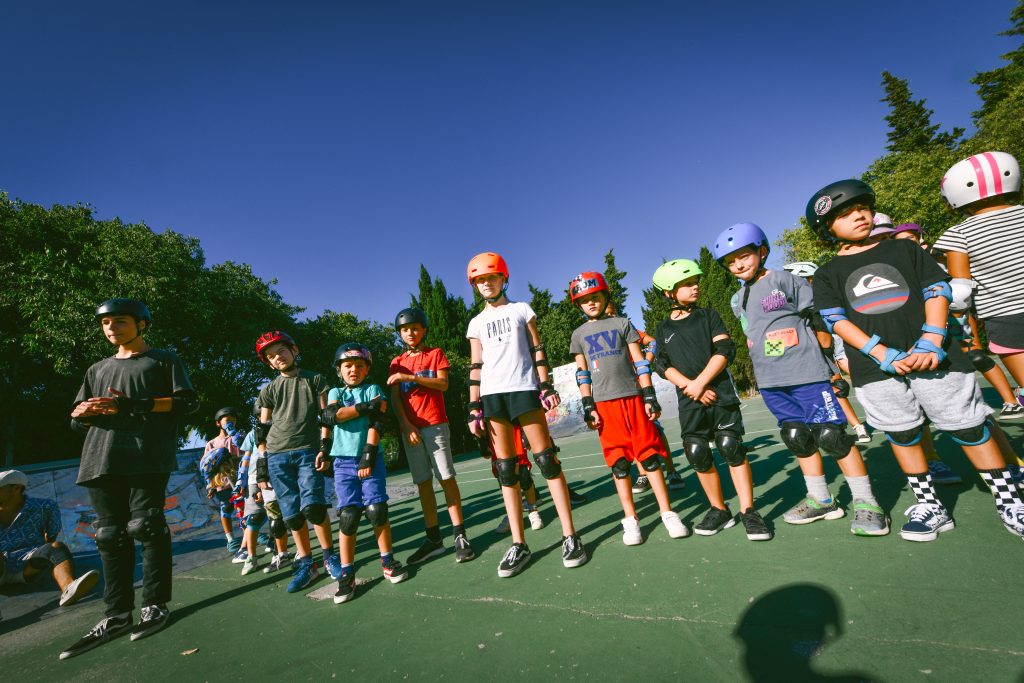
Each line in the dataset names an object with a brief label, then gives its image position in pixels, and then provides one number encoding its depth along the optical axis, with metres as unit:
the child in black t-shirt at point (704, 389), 3.24
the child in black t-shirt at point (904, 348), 2.42
